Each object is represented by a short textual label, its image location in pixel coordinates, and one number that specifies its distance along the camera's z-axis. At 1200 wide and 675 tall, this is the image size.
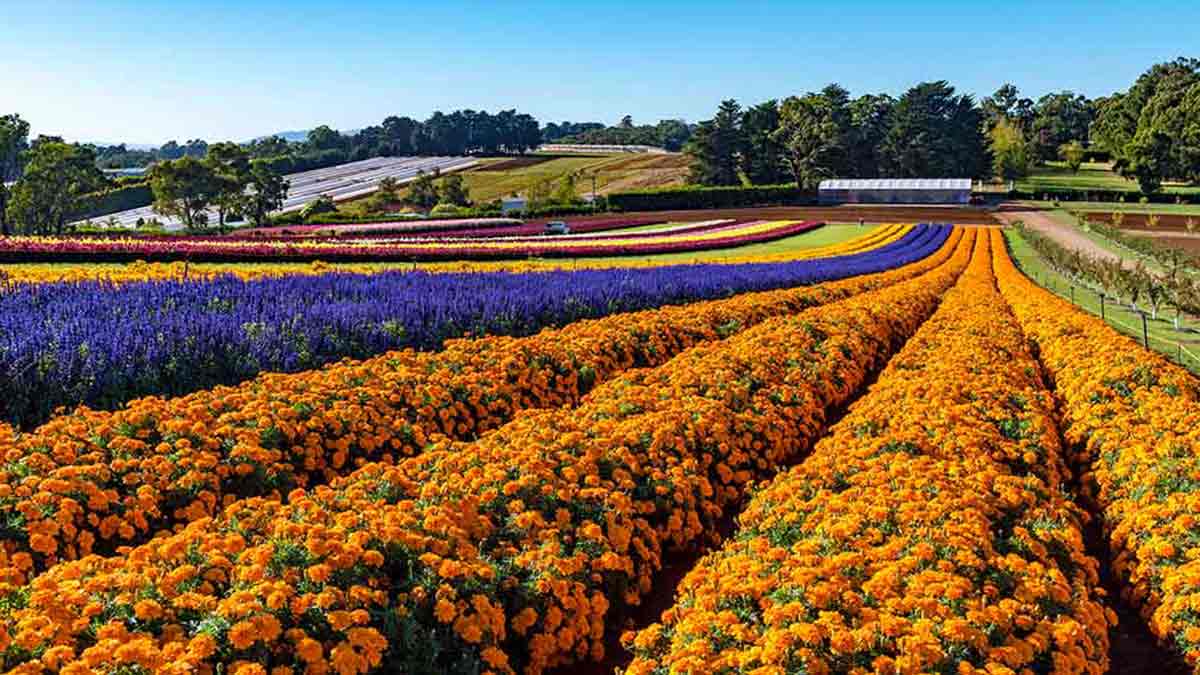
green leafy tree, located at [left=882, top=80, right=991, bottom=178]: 107.75
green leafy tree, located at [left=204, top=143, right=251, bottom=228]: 76.69
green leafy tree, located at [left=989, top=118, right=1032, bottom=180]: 112.50
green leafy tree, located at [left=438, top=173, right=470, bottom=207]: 95.62
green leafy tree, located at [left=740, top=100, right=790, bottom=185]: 104.12
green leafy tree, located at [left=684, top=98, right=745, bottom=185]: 102.94
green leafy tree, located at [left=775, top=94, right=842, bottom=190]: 101.31
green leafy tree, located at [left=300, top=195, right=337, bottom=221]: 84.62
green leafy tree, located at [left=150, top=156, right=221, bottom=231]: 72.75
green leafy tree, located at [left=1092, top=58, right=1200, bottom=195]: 89.62
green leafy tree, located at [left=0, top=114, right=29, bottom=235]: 71.77
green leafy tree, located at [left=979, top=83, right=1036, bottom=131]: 165.51
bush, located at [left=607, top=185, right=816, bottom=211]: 86.00
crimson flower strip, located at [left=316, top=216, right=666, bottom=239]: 54.25
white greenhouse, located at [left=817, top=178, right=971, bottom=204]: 90.31
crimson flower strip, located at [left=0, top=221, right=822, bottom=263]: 24.72
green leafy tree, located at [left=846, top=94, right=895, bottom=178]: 107.81
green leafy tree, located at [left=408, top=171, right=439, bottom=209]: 98.06
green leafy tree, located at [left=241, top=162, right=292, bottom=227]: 81.06
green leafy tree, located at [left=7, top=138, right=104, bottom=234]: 65.75
